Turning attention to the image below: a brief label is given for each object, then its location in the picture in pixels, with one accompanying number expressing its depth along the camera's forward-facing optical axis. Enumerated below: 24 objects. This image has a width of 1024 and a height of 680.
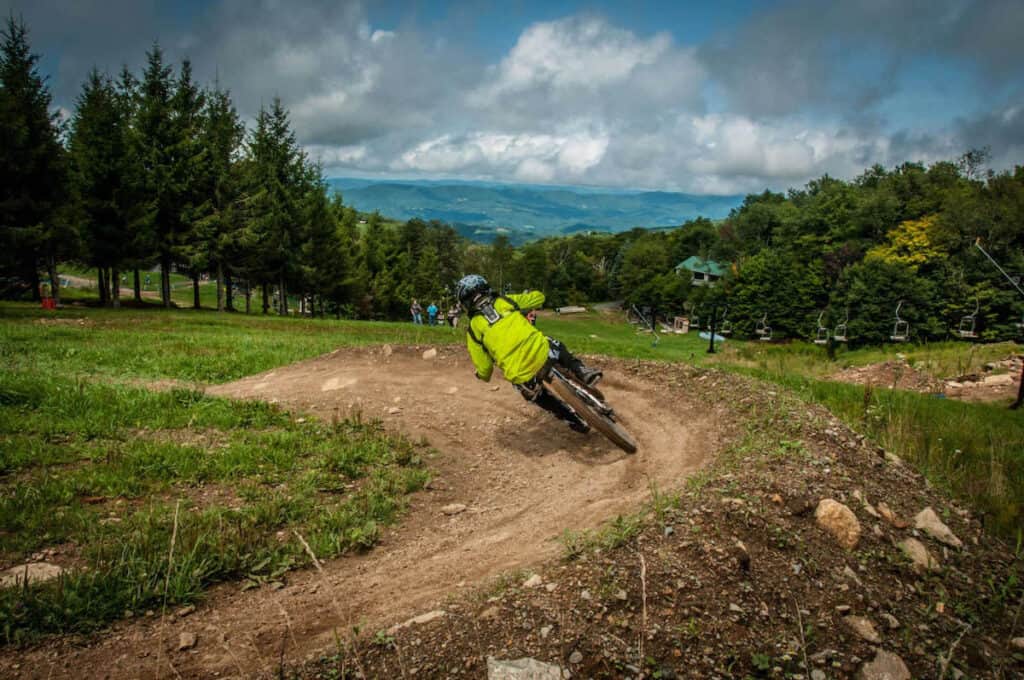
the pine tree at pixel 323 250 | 42.44
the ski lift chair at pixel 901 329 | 62.38
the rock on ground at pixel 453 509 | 7.09
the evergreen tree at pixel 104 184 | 31.64
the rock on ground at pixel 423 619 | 4.14
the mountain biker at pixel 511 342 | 7.89
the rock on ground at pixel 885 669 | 3.94
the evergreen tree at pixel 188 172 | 35.12
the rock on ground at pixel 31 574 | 4.67
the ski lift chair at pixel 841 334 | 62.97
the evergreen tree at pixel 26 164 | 25.41
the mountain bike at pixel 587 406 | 8.35
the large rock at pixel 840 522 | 5.52
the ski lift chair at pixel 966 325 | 57.56
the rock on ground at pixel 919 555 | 5.48
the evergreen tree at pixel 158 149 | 34.03
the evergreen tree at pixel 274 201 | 39.00
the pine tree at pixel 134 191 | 32.66
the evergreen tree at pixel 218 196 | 36.28
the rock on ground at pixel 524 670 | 3.62
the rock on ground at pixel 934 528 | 6.11
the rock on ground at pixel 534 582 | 4.55
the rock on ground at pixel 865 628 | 4.29
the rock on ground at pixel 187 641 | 4.16
